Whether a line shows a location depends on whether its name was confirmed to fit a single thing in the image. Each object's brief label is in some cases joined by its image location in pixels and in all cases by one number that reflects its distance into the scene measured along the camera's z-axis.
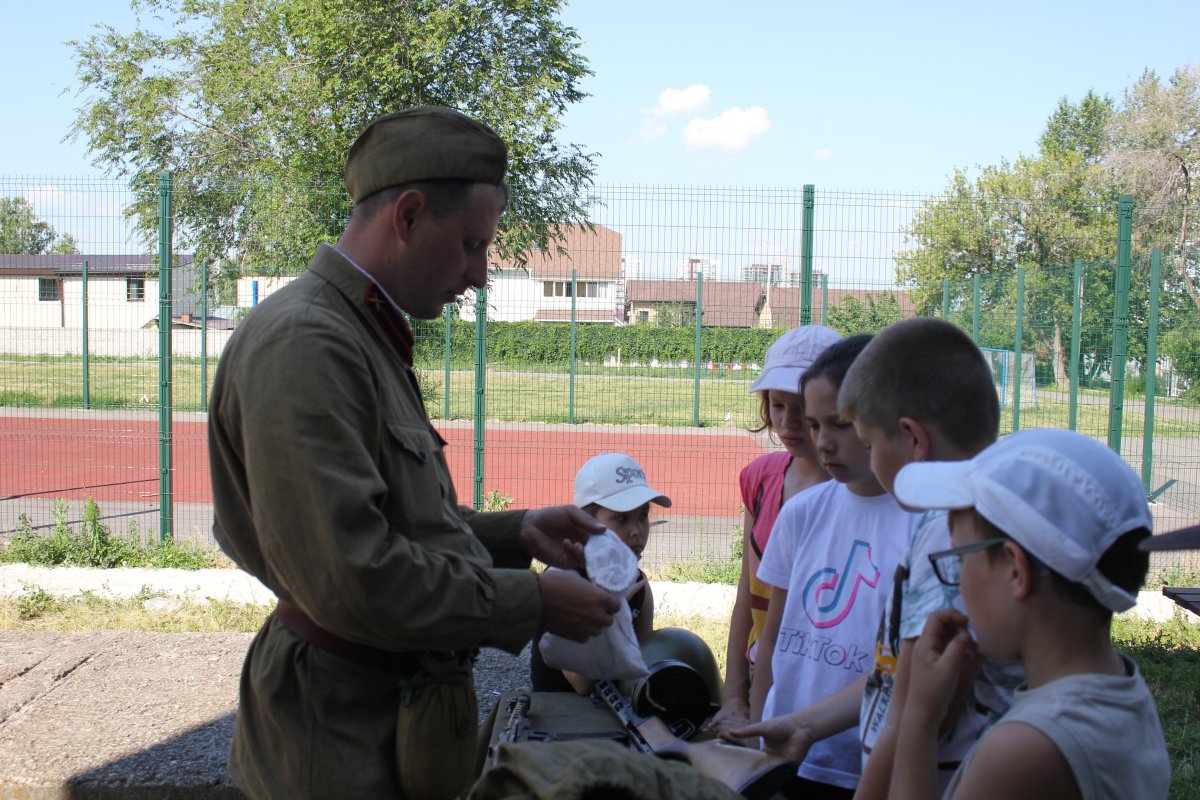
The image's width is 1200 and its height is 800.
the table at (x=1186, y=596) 5.04
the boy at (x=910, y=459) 1.81
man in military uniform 1.74
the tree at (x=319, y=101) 12.10
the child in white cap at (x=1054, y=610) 1.46
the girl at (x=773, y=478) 3.10
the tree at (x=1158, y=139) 33.72
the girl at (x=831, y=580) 2.38
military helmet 3.15
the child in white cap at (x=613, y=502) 3.46
